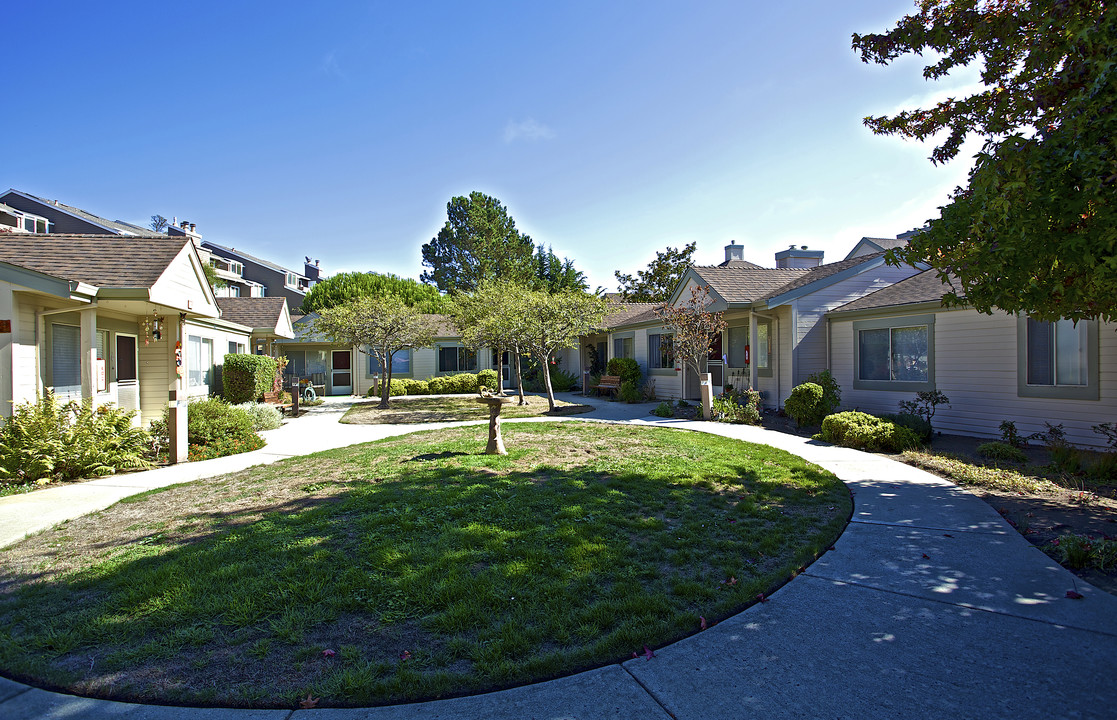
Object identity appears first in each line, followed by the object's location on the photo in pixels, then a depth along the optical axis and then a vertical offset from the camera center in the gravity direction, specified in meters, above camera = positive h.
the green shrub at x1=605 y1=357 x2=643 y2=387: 19.34 -0.44
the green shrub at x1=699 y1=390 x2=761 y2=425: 12.57 -1.23
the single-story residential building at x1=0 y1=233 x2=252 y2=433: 7.86 +0.89
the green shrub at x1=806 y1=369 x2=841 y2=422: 11.51 -0.76
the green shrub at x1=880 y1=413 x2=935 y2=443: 9.77 -1.29
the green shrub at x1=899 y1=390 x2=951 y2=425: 10.69 -1.01
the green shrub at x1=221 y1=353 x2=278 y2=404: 15.73 -0.44
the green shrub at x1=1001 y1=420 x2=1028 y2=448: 8.95 -1.41
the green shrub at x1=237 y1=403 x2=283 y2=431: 12.61 -1.26
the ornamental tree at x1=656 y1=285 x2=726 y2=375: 14.19 +0.74
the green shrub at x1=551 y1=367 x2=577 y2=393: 24.27 -1.01
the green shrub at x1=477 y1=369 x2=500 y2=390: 24.02 -0.82
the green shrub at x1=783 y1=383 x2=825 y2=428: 11.48 -1.05
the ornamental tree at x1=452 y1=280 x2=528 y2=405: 16.17 +1.39
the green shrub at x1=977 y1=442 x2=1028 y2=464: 8.05 -1.53
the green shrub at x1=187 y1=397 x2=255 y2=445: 9.48 -1.05
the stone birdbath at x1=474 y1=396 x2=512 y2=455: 8.18 -1.11
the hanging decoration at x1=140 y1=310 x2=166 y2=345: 11.49 +0.86
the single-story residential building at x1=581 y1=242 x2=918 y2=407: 13.54 +0.96
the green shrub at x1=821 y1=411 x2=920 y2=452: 9.15 -1.37
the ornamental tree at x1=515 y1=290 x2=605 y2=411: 16.03 +1.29
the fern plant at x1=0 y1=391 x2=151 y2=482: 7.23 -1.08
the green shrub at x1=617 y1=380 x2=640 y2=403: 18.52 -1.19
